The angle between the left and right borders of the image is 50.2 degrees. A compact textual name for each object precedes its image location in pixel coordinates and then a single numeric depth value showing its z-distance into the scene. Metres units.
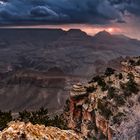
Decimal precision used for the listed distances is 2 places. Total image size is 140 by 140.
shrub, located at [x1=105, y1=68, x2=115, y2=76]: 44.46
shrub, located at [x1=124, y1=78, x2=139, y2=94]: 36.50
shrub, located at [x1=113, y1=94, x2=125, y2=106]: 35.09
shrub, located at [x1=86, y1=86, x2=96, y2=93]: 40.31
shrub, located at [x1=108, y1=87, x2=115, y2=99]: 35.94
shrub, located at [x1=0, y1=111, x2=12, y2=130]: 37.37
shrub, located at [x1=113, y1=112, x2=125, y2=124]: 33.68
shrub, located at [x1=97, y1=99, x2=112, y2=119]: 34.68
